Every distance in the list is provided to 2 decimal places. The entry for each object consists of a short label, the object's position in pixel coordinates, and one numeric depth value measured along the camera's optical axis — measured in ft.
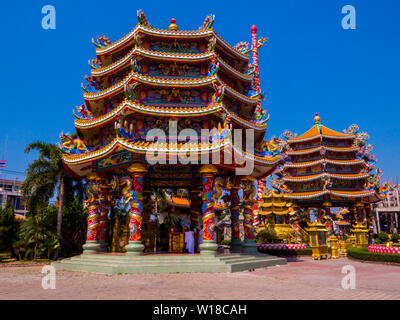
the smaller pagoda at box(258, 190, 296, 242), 105.19
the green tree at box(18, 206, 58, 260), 75.36
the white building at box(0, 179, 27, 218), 238.29
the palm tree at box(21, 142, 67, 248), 78.38
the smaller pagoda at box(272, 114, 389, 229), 123.34
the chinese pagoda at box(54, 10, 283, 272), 50.52
